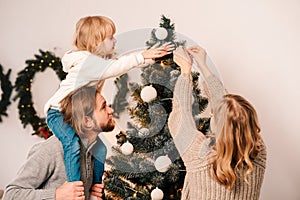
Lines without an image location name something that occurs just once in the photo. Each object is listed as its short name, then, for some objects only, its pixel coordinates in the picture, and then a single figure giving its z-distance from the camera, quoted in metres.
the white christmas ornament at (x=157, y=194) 2.27
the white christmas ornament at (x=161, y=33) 2.24
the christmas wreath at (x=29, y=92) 3.46
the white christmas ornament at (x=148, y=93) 2.22
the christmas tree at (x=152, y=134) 2.26
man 2.08
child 2.13
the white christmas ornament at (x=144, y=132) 2.27
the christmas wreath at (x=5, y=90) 3.53
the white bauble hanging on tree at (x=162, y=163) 2.24
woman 2.08
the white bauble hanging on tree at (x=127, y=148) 2.27
